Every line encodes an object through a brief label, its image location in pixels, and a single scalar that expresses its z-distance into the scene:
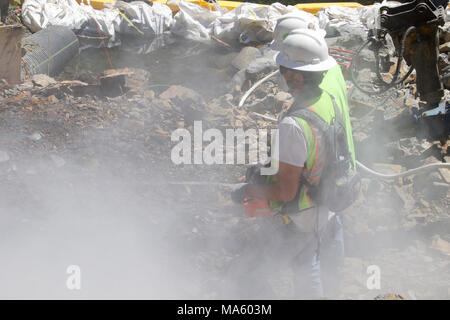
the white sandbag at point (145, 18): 18.37
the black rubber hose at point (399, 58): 8.61
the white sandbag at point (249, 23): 17.27
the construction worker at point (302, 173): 5.18
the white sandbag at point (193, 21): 18.23
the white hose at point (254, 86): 13.89
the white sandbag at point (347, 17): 17.09
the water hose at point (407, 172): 9.50
